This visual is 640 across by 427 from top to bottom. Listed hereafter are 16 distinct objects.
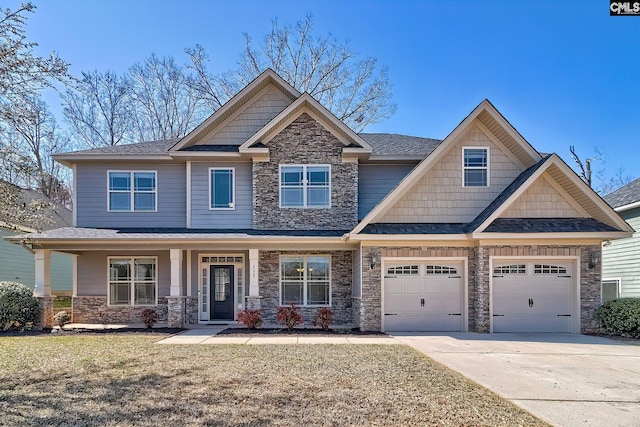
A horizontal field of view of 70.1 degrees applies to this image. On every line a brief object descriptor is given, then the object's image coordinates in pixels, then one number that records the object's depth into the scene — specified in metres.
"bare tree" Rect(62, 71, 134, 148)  30.06
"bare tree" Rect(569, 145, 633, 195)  33.47
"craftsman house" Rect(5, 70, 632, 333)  13.06
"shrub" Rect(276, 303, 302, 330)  13.48
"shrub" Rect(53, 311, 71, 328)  14.54
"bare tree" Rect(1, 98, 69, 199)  8.16
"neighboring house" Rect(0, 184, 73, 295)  20.27
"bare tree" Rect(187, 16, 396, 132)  28.33
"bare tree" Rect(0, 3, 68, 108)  7.75
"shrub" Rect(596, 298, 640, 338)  12.16
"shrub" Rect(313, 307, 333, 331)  13.45
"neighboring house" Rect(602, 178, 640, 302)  16.42
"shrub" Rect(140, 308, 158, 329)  13.84
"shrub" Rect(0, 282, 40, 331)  13.41
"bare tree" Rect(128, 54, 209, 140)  29.53
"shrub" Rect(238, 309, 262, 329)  13.52
